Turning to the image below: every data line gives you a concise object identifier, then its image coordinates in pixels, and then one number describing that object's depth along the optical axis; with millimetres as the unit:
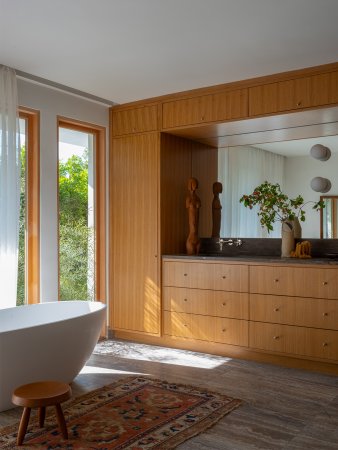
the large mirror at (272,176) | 4695
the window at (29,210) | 4691
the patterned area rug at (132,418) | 2816
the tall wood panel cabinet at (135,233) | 5121
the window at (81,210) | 5145
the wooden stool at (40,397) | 2689
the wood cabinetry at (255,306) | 4160
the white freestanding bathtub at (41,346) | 3172
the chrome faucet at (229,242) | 5197
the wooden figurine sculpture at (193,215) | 5145
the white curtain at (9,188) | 4238
